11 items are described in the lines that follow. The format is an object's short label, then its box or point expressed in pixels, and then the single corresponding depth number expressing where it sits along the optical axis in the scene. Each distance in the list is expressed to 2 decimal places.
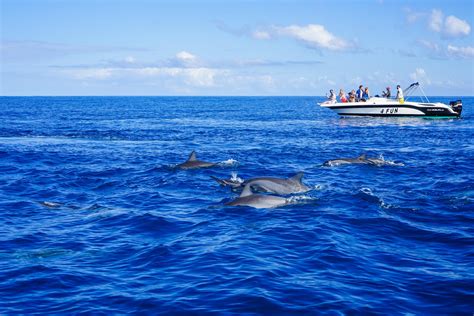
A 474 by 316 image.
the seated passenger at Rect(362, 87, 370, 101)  56.04
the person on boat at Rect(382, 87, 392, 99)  55.25
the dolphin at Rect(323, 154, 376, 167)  24.88
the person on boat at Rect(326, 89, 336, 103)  56.06
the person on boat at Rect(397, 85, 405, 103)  54.09
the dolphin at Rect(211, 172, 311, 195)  17.89
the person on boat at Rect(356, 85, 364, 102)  55.67
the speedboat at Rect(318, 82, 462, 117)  54.03
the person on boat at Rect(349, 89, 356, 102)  56.84
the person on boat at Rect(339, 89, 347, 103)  56.19
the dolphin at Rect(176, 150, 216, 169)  24.00
